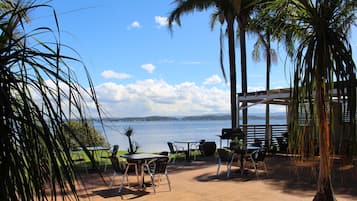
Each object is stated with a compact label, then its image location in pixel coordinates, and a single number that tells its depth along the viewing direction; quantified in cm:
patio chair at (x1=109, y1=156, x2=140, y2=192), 726
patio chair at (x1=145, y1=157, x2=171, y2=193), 721
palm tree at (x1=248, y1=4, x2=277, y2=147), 1547
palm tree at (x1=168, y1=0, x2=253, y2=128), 1523
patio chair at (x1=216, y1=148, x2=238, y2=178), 908
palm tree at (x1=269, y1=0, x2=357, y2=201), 420
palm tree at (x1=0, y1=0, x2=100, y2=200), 124
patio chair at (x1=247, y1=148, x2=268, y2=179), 898
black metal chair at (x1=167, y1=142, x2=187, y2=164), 1200
